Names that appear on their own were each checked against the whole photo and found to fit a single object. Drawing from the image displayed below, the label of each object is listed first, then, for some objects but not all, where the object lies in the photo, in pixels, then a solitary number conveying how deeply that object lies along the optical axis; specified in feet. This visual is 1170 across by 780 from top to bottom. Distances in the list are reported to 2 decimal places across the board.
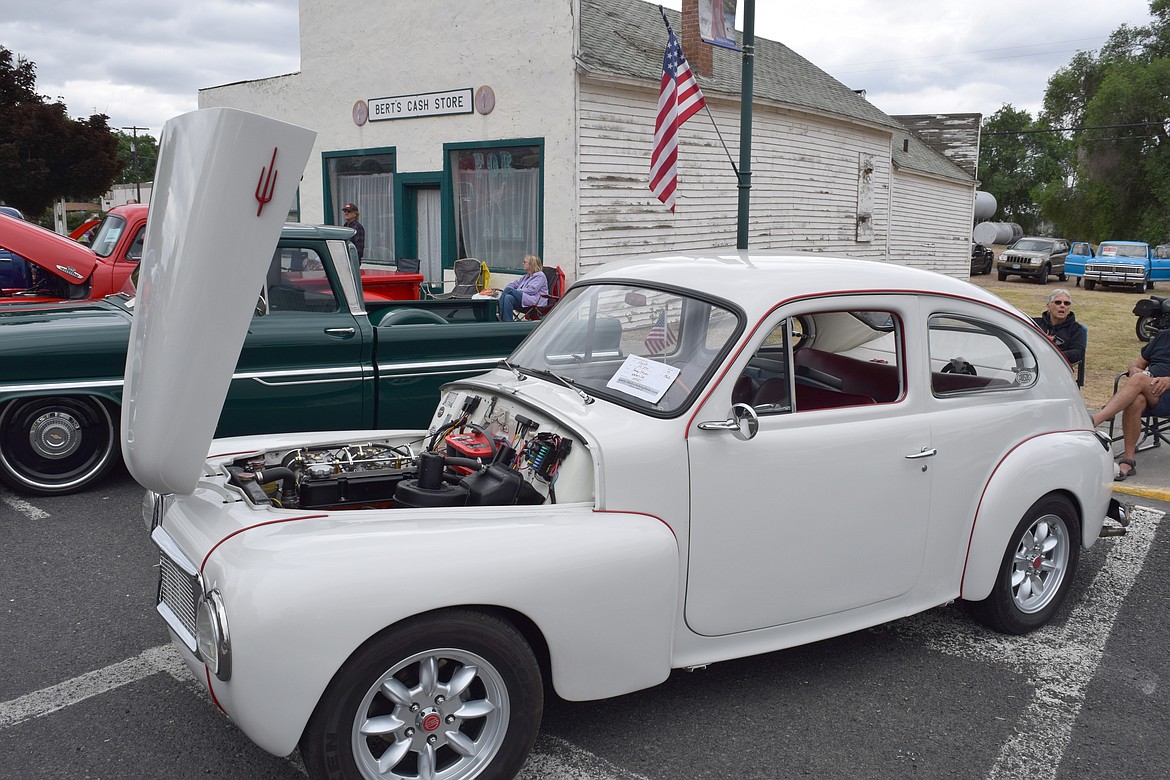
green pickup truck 19.35
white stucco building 42.70
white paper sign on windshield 11.28
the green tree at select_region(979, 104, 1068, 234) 239.30
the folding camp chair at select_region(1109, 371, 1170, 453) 23.25
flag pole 29.81
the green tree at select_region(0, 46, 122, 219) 80.64
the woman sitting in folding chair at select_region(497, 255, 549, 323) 37.06
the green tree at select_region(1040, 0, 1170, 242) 147.33
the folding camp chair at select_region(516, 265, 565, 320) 37.05
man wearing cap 46.44
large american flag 32.68
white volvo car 8.83
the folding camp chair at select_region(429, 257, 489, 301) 45.50
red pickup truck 25.70
